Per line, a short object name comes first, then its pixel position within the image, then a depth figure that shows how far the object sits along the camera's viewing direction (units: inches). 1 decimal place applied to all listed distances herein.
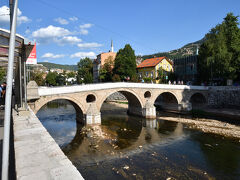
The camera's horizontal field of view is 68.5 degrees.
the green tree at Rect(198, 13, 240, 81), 997.8
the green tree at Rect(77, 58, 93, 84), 2263.7
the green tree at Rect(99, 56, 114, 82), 1654.8
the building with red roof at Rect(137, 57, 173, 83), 1574.8
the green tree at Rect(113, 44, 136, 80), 1508.4
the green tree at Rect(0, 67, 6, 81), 1326.8
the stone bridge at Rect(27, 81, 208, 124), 600.7
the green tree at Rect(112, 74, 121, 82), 1475.1
